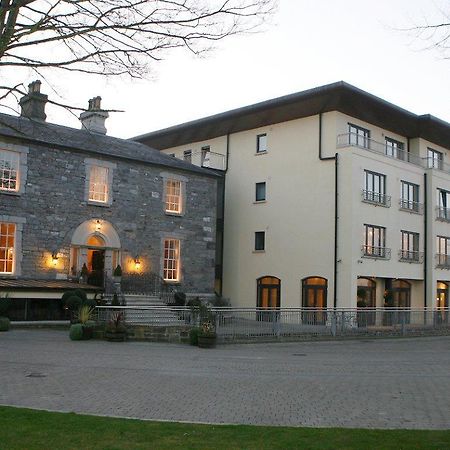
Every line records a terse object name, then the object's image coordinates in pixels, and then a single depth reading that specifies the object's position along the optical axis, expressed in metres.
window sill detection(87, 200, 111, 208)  28.78
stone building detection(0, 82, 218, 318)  26.39
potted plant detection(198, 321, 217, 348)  20.61
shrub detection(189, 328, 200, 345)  21.02
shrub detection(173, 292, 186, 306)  29.31
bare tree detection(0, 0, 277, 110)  8.49
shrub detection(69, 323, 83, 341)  21.16
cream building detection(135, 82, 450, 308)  32.62
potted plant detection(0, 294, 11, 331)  22.89
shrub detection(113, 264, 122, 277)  28.46
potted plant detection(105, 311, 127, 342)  21.19
